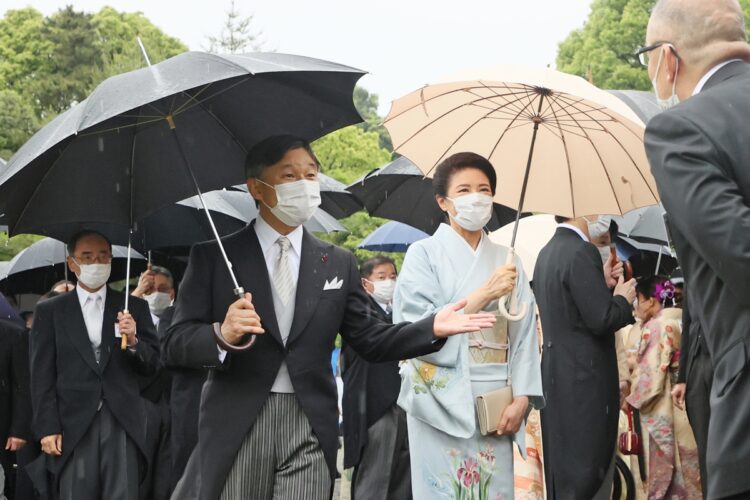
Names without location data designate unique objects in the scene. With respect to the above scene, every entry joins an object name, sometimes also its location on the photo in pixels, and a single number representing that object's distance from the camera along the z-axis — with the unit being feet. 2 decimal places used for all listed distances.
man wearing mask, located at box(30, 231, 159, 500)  26.63
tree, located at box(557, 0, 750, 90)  122.21
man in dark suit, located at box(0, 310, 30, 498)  28.50
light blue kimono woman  20.12
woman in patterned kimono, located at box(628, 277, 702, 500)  27.81
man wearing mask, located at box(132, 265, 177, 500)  31.91
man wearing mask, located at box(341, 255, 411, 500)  31.53
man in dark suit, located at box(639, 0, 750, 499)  10.35
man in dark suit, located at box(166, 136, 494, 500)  15.93
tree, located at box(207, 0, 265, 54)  164.55
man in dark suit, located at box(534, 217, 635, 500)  24.68
